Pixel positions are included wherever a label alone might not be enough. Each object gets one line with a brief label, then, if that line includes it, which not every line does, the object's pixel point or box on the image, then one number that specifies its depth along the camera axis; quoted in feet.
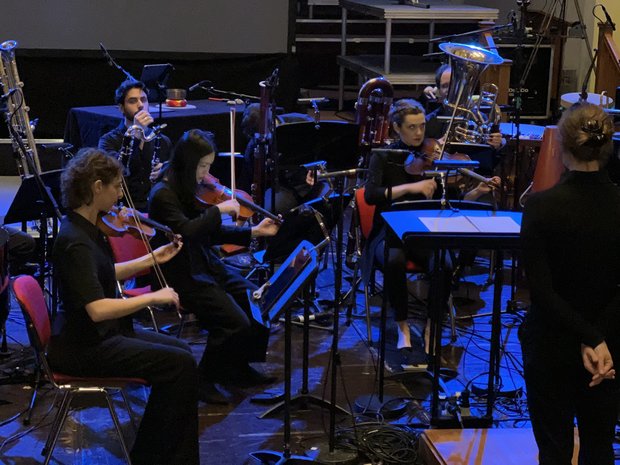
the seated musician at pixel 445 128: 35.32
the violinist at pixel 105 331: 21.78
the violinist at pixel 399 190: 30.61
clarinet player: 36.73
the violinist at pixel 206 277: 28.08
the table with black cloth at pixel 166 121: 46.40
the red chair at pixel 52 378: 21.97
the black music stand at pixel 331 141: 32.72
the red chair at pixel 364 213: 32.95
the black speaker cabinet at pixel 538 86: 57.50
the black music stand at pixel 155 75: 41.38
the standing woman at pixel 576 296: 16.49
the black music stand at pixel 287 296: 21.19
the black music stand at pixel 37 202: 28.80
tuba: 34.08
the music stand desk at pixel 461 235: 21.99
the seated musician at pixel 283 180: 37.25
